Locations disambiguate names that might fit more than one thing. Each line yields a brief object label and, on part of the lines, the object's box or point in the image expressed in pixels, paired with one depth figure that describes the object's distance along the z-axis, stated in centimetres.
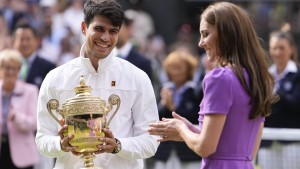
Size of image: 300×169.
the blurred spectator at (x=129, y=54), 1119
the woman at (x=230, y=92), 524
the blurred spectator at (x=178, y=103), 989
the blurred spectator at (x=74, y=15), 1609
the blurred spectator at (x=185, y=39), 1663
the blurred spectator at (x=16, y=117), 985
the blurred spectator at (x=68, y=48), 1447
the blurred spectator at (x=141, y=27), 1673
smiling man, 610
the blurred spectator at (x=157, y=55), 1378
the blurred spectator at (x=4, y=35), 1314
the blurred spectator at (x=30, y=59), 1156
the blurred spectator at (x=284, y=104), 981
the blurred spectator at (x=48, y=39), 1493
